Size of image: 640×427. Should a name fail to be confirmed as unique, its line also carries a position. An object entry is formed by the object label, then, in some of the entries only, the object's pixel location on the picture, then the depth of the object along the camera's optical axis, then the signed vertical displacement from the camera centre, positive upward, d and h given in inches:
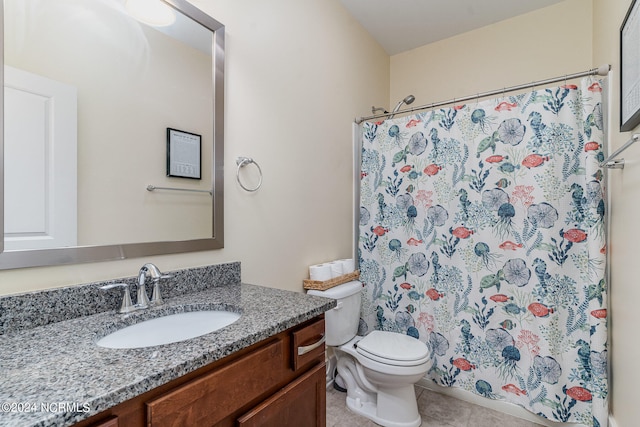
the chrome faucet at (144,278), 41.6 -8.6
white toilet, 65.9 -32.1
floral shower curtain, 64.5 -7.7
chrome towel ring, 59.1 +9.4
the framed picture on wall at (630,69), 44.2 +21.7
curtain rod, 62.7 +28.1
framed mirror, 35.8 +11.3
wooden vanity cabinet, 25.3 -17.5
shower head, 87.1 +30.9
